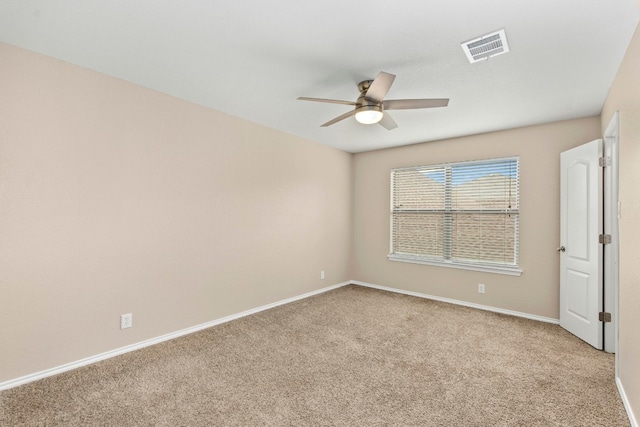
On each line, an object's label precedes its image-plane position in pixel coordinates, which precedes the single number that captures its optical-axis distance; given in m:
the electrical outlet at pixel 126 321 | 2.70
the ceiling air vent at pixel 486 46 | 1.93
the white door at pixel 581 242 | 2.90
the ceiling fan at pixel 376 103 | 2.20
